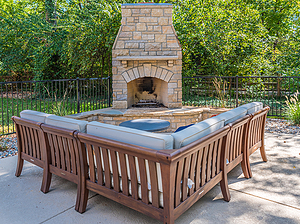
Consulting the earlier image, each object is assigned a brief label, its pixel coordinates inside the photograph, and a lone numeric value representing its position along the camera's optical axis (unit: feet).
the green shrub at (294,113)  18.29
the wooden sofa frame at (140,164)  5.58
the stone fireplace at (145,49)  19.99
